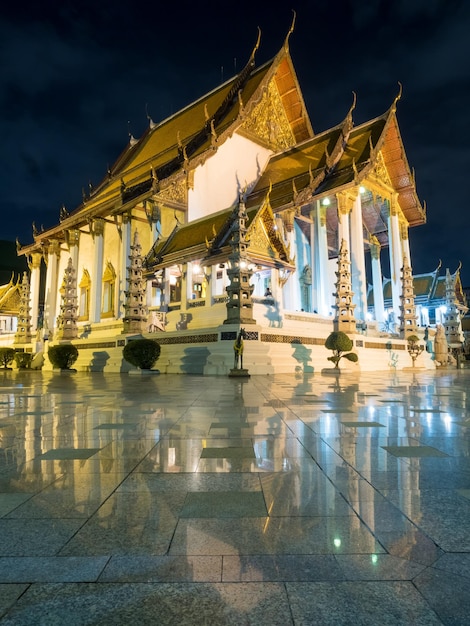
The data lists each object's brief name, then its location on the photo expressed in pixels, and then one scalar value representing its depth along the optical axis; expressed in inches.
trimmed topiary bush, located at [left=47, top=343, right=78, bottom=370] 746.8
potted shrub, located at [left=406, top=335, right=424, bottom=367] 905.5
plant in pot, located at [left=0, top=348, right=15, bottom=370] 963.3
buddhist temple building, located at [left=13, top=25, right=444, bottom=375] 706.8
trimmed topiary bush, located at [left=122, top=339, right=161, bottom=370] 620.7
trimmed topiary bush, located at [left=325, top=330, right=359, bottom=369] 642.8
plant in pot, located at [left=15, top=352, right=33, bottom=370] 952.9
